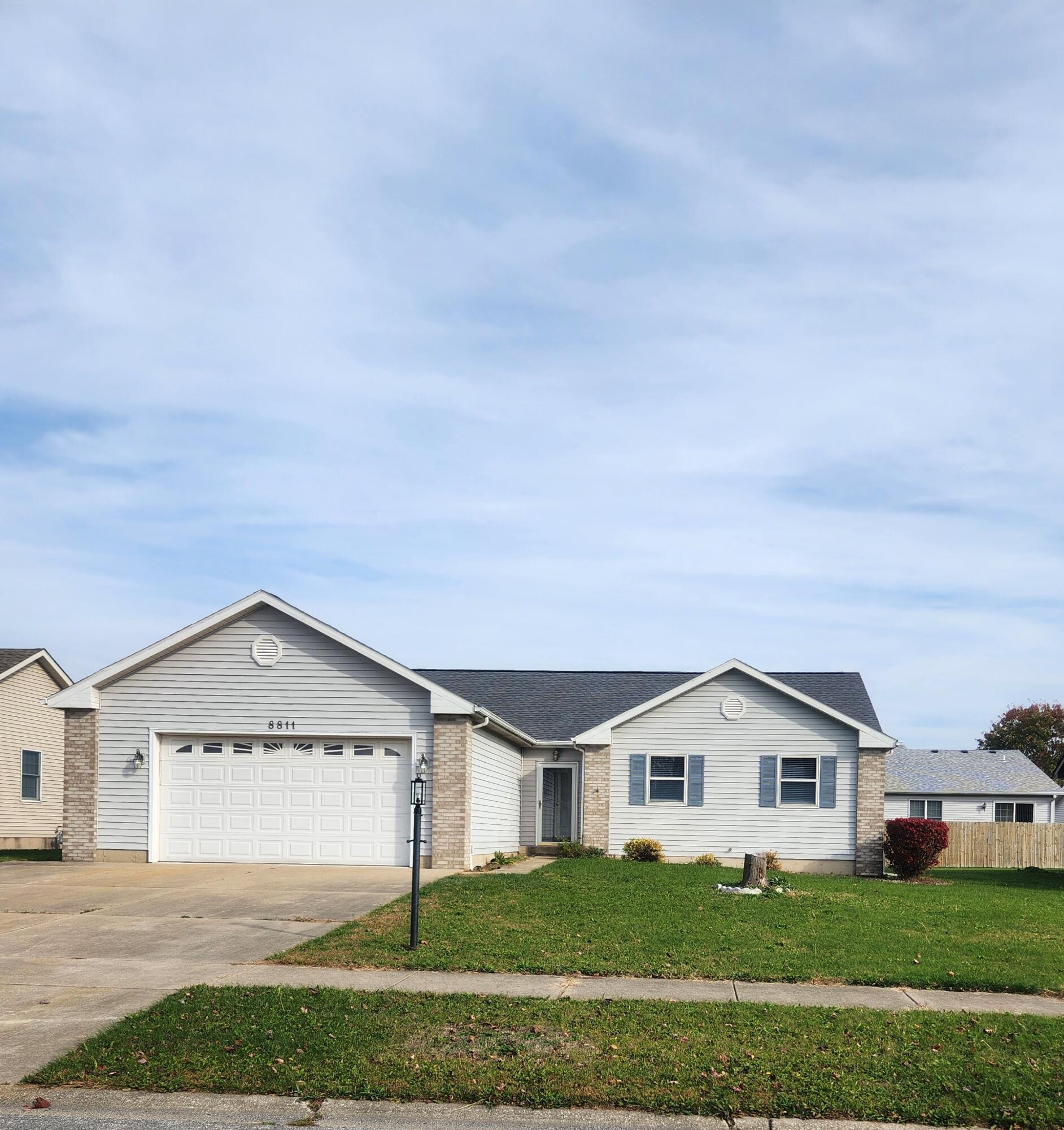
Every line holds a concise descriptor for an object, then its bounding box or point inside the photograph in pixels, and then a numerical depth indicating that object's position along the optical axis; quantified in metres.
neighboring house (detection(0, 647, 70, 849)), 32.44
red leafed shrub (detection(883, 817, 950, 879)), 26.28
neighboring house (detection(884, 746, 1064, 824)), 41.72
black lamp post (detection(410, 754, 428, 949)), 12.19
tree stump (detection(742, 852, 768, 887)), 18.89
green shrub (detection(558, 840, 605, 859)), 27.12
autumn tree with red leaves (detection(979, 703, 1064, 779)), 73.35
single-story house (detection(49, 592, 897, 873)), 21.25
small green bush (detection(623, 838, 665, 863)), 26.61
